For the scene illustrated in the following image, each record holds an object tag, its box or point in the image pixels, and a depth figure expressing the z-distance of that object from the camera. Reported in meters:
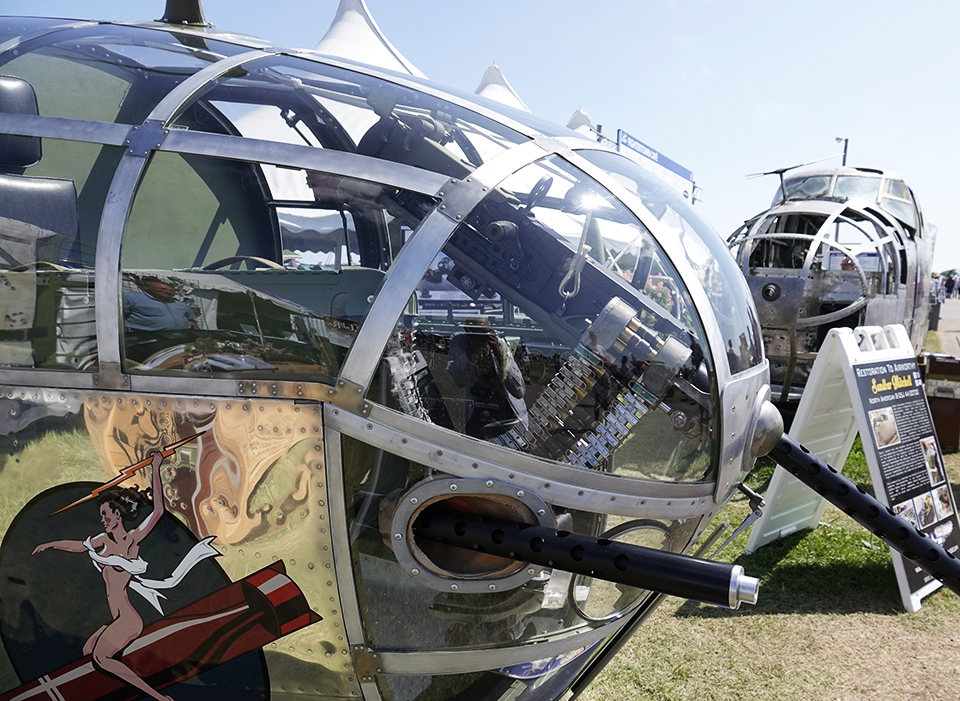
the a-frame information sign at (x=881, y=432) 4.41
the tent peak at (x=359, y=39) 13.36
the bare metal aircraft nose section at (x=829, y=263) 8.34
